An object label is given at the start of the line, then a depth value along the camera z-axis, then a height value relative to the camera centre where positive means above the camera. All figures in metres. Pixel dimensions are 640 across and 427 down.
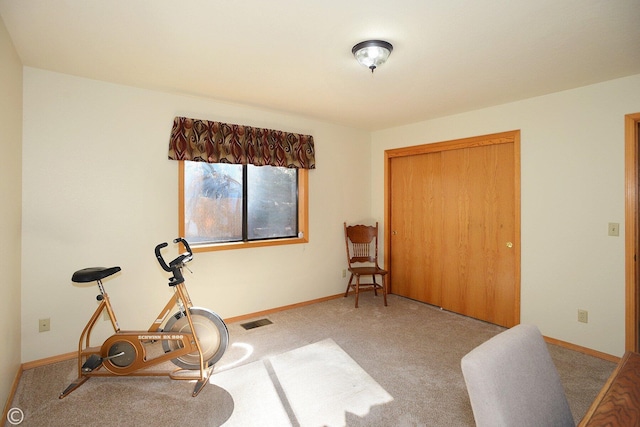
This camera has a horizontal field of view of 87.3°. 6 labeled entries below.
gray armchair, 0.95 -0.51
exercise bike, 2.45 -0.98
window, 3.57 +0.11
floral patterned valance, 3.35 +0.77
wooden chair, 4.61 -0.52
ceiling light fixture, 2.19 +1.09
